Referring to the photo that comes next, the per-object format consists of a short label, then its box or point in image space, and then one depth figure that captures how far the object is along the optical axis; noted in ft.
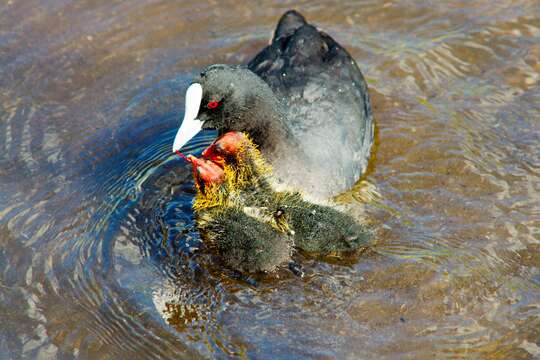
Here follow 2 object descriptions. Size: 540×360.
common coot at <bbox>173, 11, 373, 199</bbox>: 27.14
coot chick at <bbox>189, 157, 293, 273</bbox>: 24.49
